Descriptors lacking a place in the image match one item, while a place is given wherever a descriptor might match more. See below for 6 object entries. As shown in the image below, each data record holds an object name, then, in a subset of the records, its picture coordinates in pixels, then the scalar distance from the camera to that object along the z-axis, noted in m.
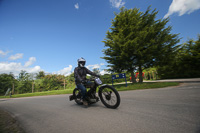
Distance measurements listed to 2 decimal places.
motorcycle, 3.06
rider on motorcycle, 3.53
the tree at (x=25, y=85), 18.94
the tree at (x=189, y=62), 13.16
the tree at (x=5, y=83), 18.14
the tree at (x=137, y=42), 9.59
